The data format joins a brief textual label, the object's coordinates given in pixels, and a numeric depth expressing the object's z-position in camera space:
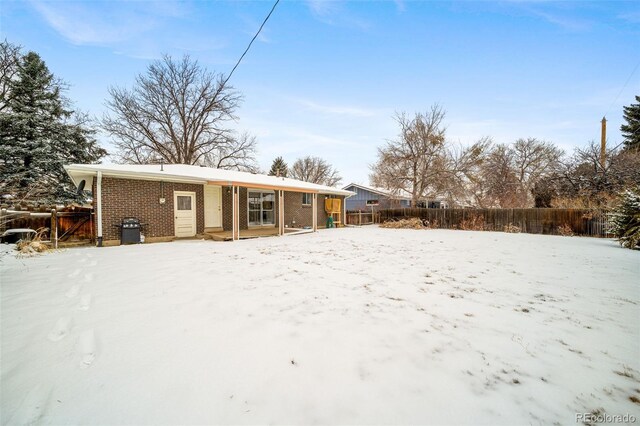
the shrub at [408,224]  16.25
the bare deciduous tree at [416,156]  18.41
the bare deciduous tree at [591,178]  12.20
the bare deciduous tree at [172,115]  19.61
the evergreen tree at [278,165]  36.00
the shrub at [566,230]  12.12
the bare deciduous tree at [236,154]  22.77
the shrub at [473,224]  14.77
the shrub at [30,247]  6.85
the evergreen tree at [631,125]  19.20
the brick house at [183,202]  8.72
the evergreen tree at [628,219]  7.53
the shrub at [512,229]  13.65
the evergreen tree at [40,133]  13.71
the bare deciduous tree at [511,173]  18.47
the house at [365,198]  26.49
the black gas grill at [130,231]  8.79
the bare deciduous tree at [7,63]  14.95
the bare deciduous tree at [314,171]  39.72
